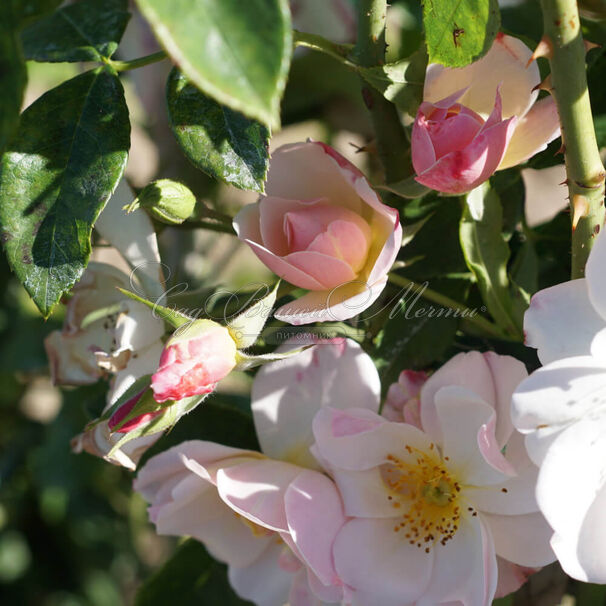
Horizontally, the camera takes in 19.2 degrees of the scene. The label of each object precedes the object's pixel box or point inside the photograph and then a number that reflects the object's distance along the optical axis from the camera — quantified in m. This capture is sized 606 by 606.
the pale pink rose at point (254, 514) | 0.38
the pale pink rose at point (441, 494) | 0.37
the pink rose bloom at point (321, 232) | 0.36
